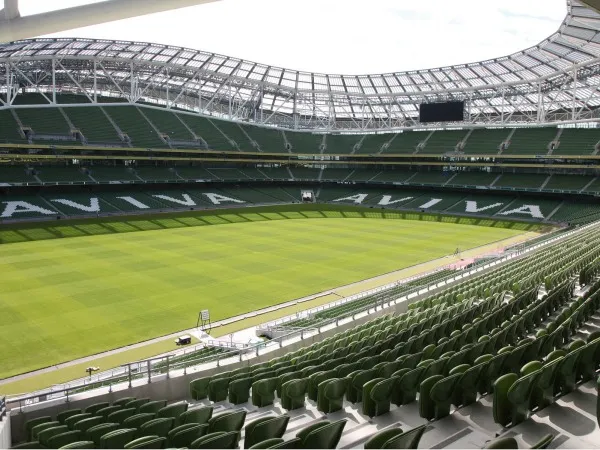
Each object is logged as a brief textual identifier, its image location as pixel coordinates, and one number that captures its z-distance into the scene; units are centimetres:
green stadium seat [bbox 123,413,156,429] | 702
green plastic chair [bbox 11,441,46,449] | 672
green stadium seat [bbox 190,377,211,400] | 976
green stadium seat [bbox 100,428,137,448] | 593
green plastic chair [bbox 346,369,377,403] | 754
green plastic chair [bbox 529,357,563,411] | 577
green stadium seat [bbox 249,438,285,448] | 468
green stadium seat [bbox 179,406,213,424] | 690
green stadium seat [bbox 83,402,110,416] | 839
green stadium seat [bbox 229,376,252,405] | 898
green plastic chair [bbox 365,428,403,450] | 429
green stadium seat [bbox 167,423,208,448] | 574
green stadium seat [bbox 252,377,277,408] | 845
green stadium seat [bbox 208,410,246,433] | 601
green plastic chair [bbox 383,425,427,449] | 416
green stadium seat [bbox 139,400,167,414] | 812
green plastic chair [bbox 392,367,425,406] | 690
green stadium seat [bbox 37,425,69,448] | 663
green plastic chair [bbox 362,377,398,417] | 668
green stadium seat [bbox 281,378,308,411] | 784
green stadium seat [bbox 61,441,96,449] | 553
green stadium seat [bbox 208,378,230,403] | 943
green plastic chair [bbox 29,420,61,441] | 758
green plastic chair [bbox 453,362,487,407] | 632
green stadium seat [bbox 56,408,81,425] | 822
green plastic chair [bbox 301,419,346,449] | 462
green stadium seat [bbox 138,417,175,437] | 620
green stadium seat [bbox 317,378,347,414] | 728
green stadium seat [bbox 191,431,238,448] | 516
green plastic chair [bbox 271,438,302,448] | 448
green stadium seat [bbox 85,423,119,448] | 647
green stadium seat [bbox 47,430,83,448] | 640
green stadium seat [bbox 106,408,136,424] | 757
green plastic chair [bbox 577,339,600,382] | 644
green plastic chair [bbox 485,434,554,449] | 383
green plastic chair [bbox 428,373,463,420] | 608
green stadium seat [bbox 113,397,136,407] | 877
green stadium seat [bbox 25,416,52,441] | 817
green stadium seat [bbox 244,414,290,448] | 539
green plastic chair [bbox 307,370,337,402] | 797
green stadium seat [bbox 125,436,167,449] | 531
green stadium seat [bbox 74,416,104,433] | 728
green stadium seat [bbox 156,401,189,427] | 730
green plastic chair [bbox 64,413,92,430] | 765
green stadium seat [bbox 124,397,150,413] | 850
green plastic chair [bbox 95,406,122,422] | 789
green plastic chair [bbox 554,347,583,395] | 612
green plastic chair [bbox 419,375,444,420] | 627
